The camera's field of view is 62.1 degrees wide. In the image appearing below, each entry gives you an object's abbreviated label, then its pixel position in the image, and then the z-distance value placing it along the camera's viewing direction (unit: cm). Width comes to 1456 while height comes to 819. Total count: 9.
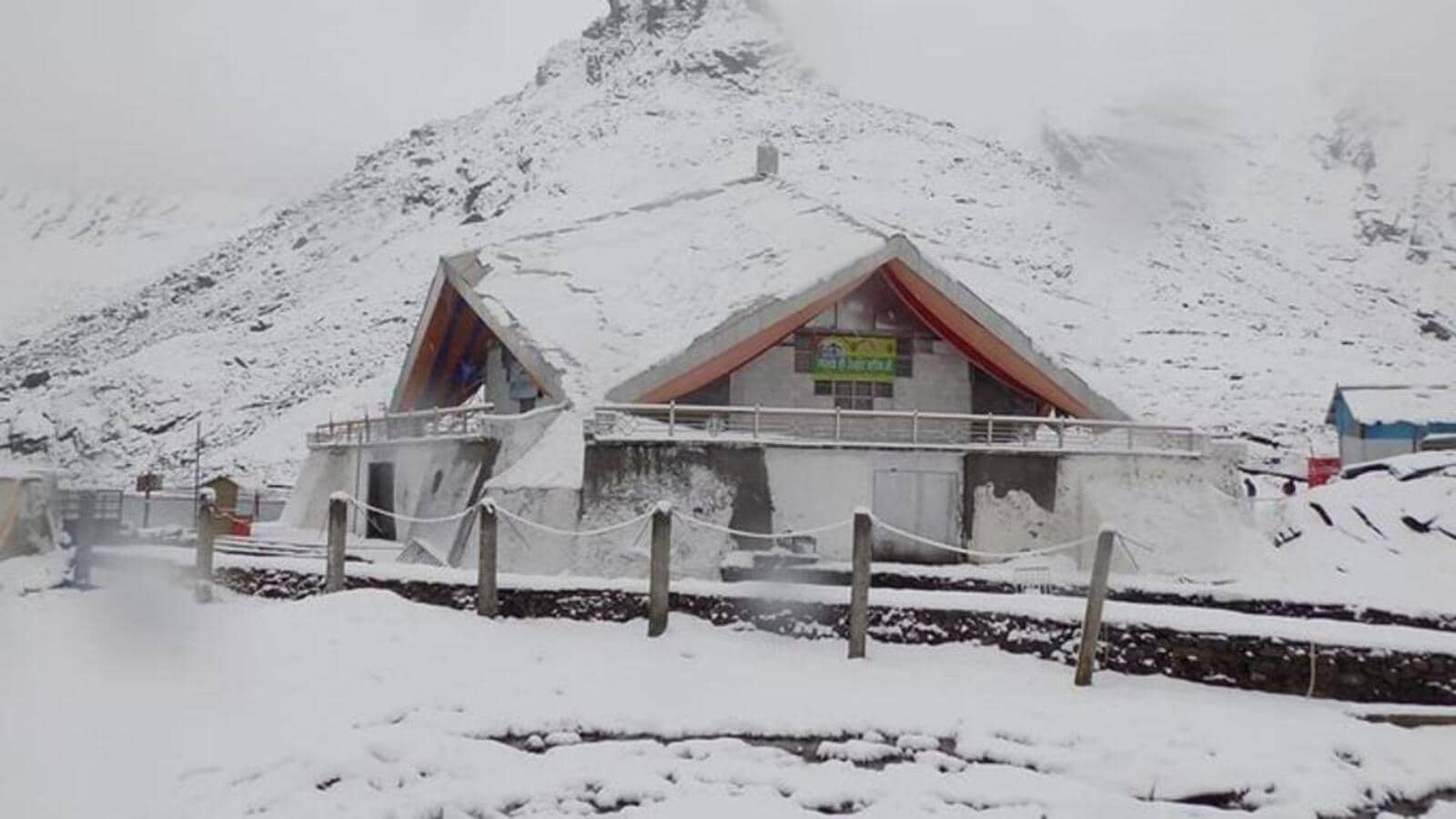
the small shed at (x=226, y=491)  3338
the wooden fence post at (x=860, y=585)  1441
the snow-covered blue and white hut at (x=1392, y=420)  4441
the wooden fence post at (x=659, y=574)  1475
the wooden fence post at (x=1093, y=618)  1370
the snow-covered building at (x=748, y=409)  2136
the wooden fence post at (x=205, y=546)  1555
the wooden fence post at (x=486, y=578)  1510
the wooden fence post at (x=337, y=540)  1527
